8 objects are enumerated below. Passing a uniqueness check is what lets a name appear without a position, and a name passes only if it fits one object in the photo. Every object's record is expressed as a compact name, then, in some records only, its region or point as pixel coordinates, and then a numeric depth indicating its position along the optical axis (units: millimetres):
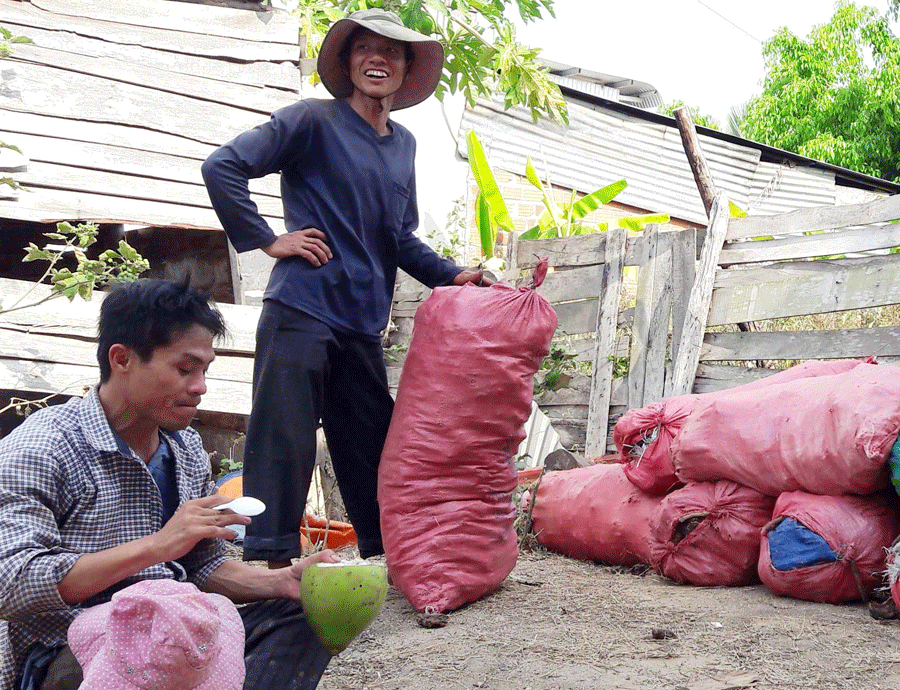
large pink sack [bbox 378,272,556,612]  2689
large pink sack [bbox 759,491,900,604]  2531
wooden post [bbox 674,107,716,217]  5211
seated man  1420
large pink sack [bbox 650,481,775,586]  2852
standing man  2584
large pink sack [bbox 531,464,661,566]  3240
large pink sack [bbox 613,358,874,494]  3152
